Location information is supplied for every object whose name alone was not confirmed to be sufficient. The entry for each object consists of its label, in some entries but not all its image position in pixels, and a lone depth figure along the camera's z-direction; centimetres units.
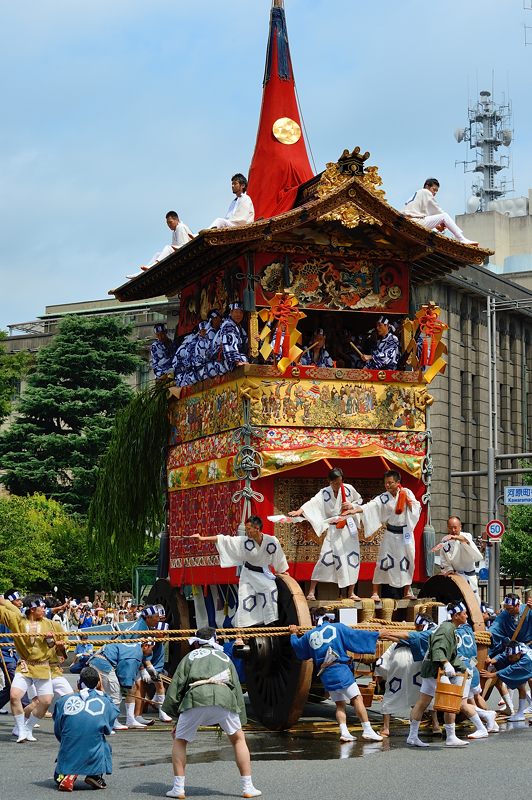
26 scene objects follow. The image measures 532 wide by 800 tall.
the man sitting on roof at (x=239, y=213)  1661
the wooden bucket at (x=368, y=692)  1591
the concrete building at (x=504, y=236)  6450
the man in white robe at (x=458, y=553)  1648
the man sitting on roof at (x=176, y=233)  1827
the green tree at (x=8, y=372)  3934
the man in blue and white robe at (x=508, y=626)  1661
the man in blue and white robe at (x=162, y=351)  1895
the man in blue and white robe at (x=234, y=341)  1623
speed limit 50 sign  2798
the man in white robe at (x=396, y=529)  1591
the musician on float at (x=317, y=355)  1719
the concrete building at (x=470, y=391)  5272
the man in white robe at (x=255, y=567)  1507
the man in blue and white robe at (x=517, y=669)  1610
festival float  1606
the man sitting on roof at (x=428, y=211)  1705
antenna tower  7506
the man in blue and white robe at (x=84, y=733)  1122
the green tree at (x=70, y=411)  4797
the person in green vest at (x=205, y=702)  1068
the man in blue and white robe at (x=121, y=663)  1602
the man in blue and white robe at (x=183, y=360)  1800
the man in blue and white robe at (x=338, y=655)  1393
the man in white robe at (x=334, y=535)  1548
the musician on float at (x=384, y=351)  1702
